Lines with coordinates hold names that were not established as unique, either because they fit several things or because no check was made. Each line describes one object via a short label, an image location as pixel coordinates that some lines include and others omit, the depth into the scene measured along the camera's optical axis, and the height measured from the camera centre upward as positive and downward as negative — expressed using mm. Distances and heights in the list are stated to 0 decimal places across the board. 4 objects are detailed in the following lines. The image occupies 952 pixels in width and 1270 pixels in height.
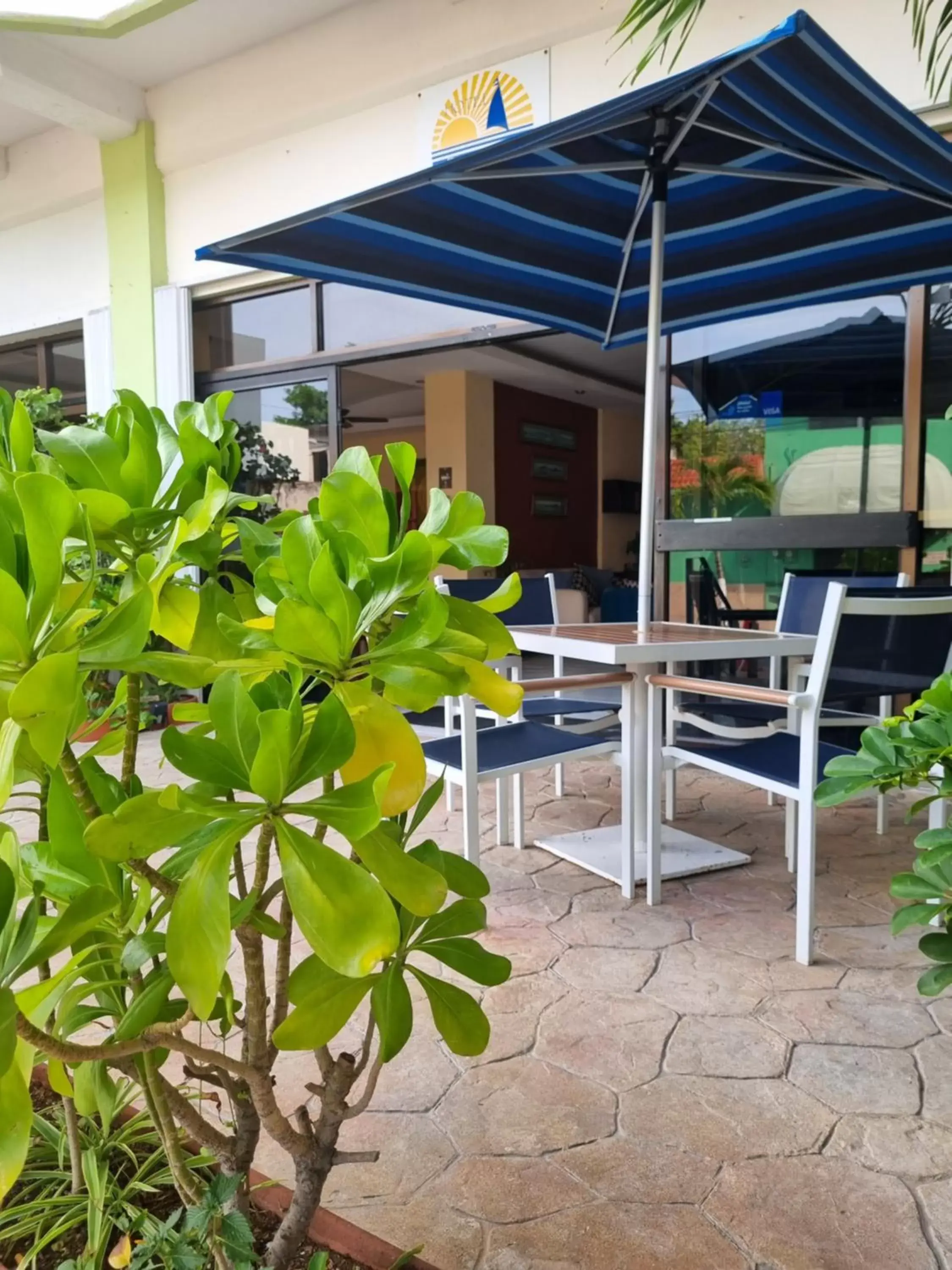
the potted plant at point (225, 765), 486 -136
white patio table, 2211 -476
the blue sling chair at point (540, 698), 2803 -554
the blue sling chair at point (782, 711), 2678 -564
